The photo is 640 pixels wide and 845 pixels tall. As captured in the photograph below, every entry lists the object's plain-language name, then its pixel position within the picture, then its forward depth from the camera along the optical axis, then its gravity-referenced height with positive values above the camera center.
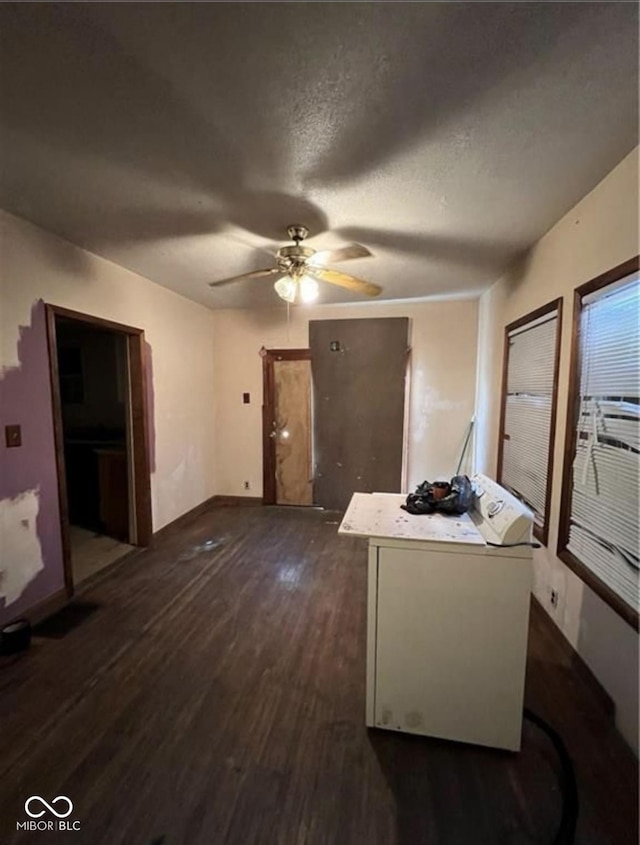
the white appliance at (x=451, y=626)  1.45 -0.92
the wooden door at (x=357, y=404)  4.39 -0.18
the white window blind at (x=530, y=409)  2.37 -0.14
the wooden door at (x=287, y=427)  4.62 -0.48
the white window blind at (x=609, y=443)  1.58 -0.24
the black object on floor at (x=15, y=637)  2.08 -1.36
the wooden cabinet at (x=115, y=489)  3.61 -0.96
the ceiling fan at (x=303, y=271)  2.37 +0.74
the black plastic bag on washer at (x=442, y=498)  1.80 -0.52
